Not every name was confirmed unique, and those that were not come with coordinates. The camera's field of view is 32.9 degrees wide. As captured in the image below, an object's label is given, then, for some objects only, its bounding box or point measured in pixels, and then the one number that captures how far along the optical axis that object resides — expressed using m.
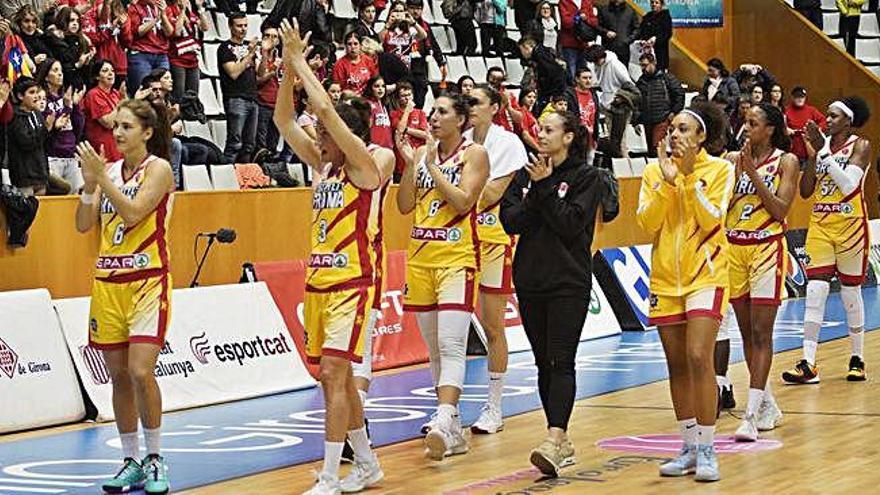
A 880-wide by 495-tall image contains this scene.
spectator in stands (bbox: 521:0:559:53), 20.62
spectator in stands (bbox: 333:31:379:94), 16.08
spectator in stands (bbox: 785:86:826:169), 21.78
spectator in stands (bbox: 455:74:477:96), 16.85
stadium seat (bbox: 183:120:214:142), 15.24
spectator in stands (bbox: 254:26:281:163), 15.63
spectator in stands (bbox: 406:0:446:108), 17.44
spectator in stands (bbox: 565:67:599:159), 18.42
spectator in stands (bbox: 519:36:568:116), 19.05
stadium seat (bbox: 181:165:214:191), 13.86
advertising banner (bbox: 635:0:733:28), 26.33
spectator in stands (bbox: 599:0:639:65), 22.39
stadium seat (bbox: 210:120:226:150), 15.73
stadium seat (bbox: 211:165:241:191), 14.16
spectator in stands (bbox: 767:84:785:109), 21.95
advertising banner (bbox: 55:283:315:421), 11.02
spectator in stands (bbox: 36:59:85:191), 12.66
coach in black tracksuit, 7.96
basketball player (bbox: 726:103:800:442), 9.44
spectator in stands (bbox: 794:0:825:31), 26.75
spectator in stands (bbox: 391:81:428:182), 15.62
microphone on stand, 12.66
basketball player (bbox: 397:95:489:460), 8.75
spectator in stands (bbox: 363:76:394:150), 14.82
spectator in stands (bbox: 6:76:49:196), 11.84
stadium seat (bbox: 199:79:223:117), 16.09
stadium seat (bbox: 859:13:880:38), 26.88
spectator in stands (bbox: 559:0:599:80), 20.80
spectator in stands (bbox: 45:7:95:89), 13.63
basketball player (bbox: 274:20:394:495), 7.39
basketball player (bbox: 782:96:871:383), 11.62
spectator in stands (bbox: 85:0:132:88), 14.46
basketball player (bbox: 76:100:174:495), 7.83
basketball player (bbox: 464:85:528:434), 9.64
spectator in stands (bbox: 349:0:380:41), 17.33
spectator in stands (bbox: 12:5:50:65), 13.42
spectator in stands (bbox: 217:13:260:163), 15.20
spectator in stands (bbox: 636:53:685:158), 21.05
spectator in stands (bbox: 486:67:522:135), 14.86
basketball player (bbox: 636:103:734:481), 7.91
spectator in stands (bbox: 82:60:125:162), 13.30
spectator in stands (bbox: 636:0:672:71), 22.53
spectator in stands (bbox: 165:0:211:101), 15.09
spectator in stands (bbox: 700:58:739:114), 22.20
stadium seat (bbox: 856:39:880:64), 26.45
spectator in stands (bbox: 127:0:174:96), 14.76
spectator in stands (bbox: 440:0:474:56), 20.11
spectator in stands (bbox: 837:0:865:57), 25.62
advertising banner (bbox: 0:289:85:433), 10.41
